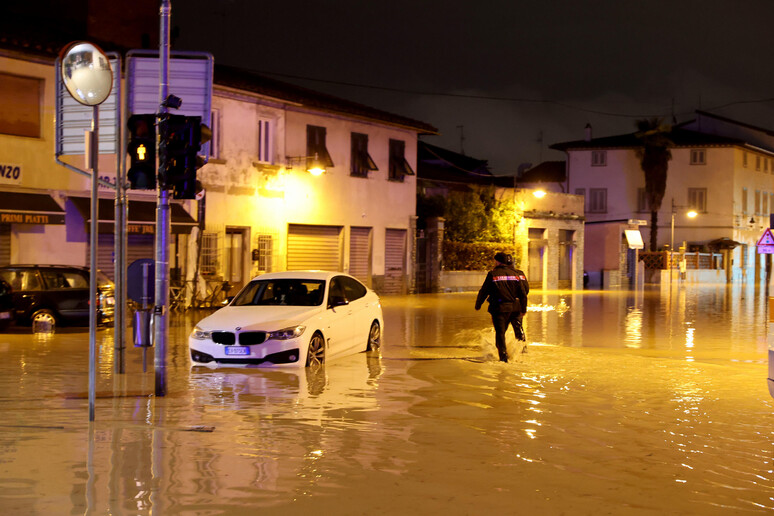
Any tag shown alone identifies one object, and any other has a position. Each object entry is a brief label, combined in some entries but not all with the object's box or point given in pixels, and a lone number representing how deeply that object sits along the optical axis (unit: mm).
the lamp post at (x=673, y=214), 59309
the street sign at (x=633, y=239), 55156
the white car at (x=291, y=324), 13219
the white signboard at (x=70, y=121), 12289
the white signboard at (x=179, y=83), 12605
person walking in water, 15156
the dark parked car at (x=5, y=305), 18500
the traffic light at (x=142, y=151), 11172
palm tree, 68812
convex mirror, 9438
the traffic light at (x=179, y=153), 11195
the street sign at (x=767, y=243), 24453
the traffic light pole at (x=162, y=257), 11273
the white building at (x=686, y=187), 71812
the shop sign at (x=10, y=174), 24000
